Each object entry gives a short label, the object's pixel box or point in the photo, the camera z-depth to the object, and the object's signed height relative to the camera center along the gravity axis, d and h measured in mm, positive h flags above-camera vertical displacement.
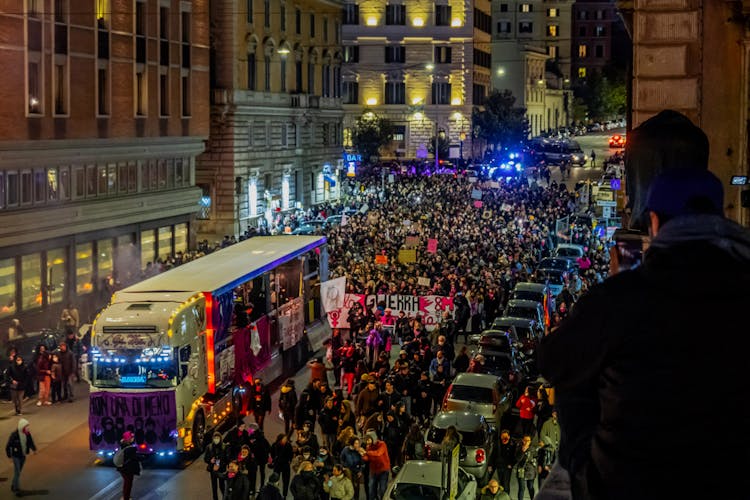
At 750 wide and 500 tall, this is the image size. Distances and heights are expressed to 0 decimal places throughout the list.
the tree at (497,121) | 103938 +1729
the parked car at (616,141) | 102562 +58
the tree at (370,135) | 89062 +473
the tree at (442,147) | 95688 -415
